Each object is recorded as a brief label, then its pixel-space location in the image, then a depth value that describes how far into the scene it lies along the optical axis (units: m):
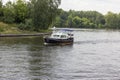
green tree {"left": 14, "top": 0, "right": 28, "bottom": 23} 133.50
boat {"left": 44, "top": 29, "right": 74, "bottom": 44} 78.81
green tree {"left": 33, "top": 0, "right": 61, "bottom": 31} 122.12
